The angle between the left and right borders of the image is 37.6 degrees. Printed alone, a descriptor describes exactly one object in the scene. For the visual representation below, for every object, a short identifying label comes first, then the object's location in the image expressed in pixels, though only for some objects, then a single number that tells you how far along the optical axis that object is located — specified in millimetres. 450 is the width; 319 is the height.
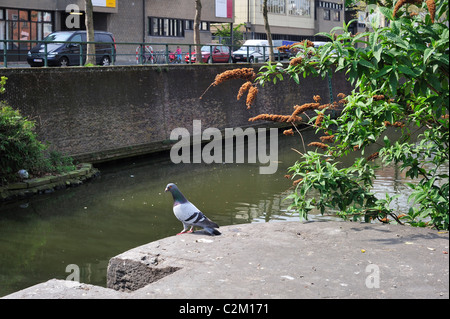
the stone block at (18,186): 14278
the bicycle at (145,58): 21317
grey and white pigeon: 6867
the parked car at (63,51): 23969
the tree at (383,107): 5422
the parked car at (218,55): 33506
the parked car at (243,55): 35750
